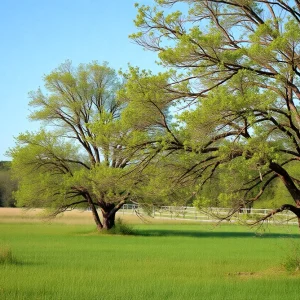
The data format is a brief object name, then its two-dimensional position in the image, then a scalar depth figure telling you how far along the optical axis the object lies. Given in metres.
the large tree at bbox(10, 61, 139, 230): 44.06
